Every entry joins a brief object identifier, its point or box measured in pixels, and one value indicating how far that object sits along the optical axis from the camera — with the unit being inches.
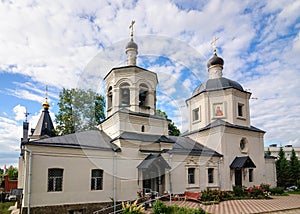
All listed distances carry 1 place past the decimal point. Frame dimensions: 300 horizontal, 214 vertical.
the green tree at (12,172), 1934.1
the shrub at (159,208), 418.3
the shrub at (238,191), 702.6
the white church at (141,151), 508.7
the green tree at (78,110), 851.4
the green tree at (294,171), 1379.2
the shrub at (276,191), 775.2
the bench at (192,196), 582.6
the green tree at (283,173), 1398.9
